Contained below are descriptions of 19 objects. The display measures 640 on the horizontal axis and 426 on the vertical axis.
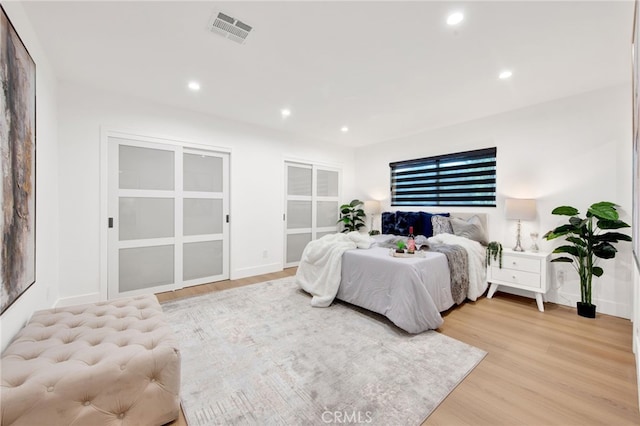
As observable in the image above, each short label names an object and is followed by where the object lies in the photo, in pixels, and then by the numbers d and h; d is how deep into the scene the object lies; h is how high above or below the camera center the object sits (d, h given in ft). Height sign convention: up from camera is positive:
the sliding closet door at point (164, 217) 10.73 -0.20
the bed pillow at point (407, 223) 14.60 -0.58
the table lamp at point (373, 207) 17.30 +0.37
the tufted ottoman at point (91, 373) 3.66 -2.47
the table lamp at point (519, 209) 10.50 +0.15
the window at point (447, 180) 12.82 +1.83
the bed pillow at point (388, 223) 15.60 -0.63
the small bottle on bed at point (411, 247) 9.65 -1.29
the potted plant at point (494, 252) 10.87 -1.67
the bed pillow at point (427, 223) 13.97 -0.57
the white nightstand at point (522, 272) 9.89 -2.41
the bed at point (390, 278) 8.03 -2.41
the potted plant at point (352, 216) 18.17 -0.25
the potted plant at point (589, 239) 8.66 -0.93
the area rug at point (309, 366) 5.02 -3.79
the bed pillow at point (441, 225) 12.90 -0.62
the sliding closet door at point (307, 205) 16.25 +0.52
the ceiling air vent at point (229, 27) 6.29 +4.70
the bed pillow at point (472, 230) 12.25 -0.82
